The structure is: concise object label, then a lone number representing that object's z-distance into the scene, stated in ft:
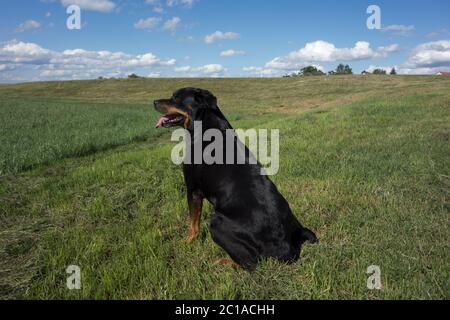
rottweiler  12.94
